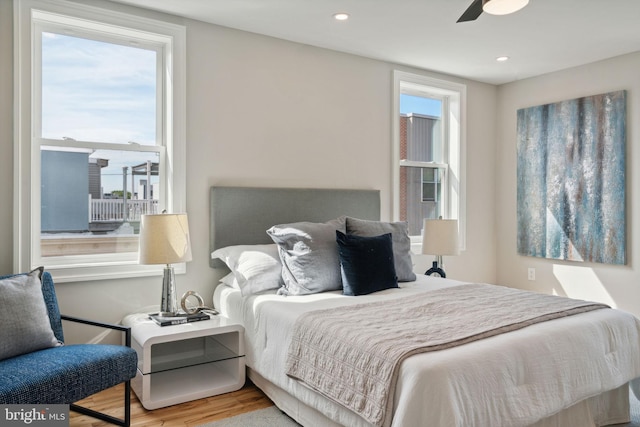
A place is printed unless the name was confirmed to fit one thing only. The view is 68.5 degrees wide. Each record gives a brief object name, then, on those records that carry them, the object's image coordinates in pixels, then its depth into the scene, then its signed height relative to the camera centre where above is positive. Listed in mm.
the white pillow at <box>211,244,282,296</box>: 3084 -354
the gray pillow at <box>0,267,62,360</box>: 2209 -512
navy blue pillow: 3033 -331
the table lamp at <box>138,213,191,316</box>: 2869 -184
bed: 1797 -646
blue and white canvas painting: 4223 +340
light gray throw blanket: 1904 -540
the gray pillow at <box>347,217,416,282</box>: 3443 -166
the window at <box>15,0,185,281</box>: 2896 +540
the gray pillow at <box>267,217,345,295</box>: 3045 -293
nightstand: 2686 -882
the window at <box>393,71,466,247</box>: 4762 +662
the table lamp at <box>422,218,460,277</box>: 4082 -200
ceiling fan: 2318 +1052
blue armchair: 1968 -711
